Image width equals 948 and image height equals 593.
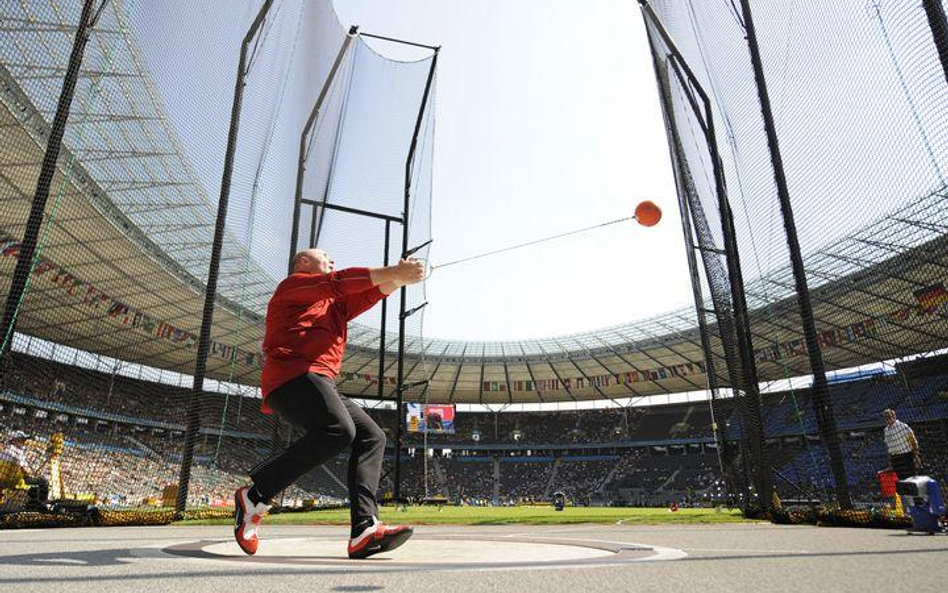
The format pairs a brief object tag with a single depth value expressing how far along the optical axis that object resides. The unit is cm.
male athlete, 248
